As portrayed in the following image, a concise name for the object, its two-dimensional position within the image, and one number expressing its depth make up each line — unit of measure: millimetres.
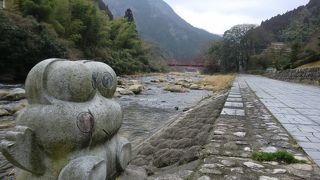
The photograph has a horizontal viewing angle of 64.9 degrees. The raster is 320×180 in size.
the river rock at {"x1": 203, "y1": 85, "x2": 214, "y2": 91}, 20076
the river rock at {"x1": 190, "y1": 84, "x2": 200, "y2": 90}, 20407
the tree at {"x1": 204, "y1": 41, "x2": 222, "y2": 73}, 53298
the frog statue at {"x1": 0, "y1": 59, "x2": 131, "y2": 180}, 2011
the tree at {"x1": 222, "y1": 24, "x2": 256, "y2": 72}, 50463
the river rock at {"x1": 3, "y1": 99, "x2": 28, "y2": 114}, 8146
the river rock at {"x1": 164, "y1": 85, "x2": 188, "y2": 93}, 17630
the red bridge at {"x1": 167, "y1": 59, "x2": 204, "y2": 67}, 58668
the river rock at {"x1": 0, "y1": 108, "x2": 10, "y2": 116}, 7769
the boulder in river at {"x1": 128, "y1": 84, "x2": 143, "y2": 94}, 15190
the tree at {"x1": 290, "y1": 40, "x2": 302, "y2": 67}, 28673
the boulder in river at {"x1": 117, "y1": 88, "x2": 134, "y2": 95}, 14325
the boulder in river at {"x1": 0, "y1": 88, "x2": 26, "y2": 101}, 10399
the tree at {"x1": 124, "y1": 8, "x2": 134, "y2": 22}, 50951
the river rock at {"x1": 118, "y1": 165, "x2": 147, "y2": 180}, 2598
